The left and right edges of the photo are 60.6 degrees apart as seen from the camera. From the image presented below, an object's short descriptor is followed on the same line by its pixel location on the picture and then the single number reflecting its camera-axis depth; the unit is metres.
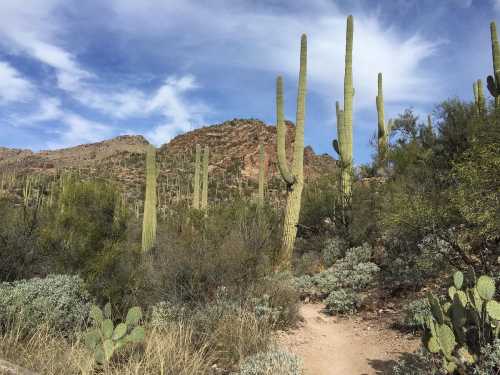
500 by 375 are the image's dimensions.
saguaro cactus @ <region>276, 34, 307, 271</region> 12.49
